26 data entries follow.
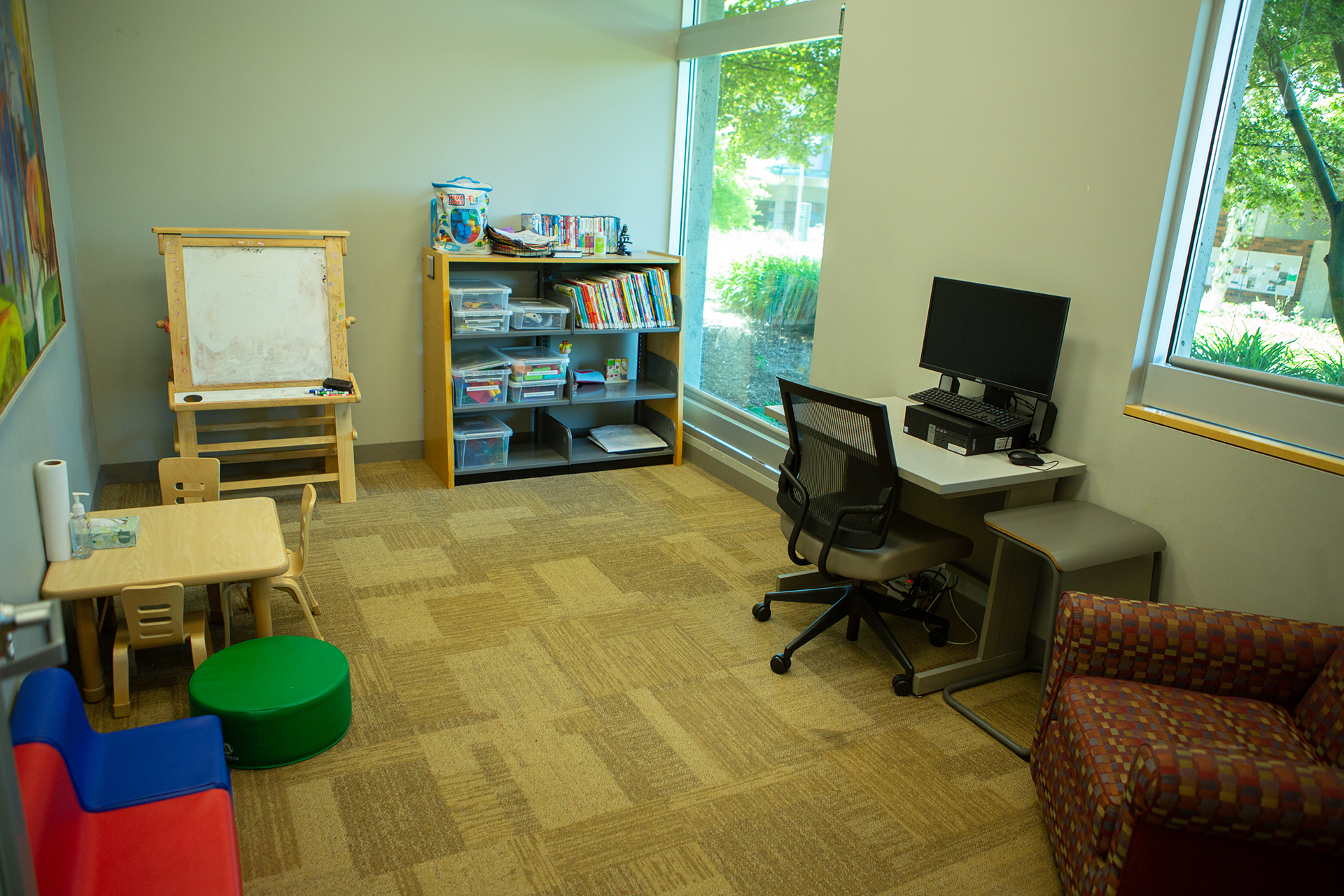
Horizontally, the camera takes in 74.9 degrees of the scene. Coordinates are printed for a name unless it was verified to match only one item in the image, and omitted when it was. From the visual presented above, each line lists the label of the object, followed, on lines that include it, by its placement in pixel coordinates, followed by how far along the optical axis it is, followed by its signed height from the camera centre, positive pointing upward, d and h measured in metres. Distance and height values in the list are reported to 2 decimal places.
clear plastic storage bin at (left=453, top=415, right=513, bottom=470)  4.70 -1.20
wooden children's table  2.48 -1.04
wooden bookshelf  4.58 -0.94
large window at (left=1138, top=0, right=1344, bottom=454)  2.41 +0.06
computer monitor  2.86 -0.32
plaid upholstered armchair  1.61 -1.06
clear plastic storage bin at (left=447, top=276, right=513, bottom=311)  4.48 -0.41
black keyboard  3.00 -0.58
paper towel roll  2.50 -0.87
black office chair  2.73 -0.89
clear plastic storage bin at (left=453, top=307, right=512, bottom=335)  4.49 -0.53
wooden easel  3.96 -0.86
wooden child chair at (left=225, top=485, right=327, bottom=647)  2.83 -1.20
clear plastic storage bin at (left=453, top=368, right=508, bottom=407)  4.57 -0.88
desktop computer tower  2.96 -0.65
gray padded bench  2.51 -0.84
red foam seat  1.49 -1.18
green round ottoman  2.33 -1.29
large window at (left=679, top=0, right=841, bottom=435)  4.30 +0.20
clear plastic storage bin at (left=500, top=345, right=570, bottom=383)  4.71 -0.78
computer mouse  2.90 -0.69
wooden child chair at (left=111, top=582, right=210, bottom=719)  2.44 -1.20
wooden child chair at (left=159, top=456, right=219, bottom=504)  3.19 -0.99
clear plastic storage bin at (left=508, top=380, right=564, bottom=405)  4.75 -0.93
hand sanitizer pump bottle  2.60 -0.98
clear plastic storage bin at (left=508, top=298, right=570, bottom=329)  4.67 -0.51
